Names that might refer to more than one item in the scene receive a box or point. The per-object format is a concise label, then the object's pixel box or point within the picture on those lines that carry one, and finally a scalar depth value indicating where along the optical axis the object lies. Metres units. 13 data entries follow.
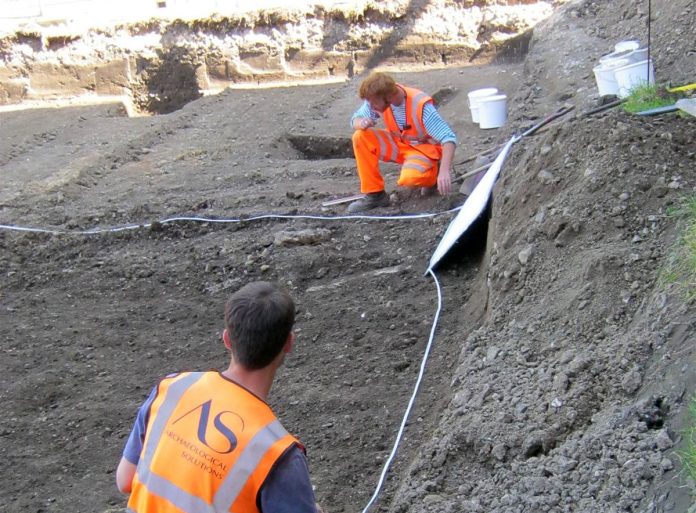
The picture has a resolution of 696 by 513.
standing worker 2.09
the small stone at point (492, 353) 3.66
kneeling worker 6.30
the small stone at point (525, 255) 4.19
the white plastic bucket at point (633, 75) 5.89
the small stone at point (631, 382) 2.81
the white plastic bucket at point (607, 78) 6.21
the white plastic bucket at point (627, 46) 6.86
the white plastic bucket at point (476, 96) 8.46
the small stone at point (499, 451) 2.95
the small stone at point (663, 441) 2.42
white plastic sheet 5.30
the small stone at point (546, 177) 4.54
